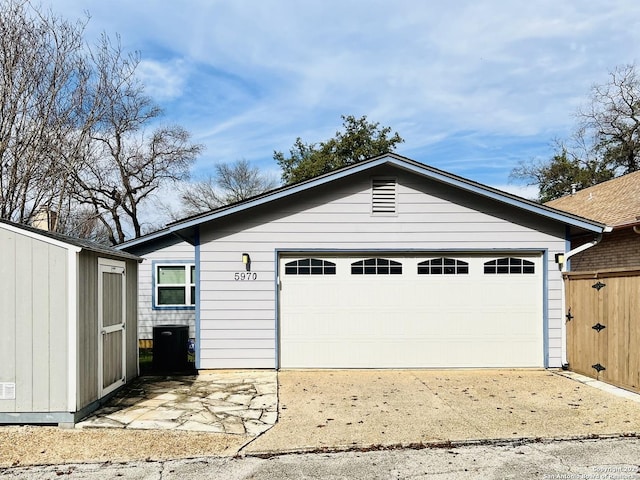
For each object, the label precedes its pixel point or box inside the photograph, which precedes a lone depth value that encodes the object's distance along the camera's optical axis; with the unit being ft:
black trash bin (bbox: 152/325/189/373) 30.25
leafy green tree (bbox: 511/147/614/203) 94.27
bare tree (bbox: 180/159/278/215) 117.39
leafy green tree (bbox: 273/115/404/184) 100.47
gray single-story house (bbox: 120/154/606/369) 30.48
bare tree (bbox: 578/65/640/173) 90.02
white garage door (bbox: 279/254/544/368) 30.63
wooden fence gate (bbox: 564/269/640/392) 23.84
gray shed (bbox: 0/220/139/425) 19.11
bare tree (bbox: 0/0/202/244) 34.86
